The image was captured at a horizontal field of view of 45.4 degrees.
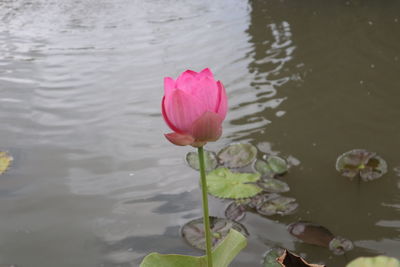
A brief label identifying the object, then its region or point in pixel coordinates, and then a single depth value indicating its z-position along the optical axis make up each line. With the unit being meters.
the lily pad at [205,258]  0.72
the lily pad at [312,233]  1.26
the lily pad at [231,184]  1.43
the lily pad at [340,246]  1.23
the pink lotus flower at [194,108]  0.61
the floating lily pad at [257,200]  1.42
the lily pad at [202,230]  1.28
